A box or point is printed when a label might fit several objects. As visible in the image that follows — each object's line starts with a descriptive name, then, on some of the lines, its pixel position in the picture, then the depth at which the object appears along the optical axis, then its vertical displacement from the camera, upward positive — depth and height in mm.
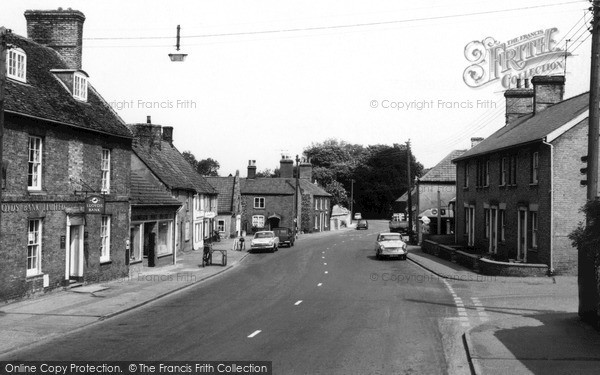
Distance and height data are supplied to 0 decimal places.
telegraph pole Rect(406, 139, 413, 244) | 53950 -174
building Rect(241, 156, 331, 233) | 73000 -523
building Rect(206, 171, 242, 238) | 63688 -974
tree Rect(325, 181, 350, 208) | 105250 +1093
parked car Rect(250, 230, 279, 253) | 45344 -3470
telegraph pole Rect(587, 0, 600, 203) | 15898 +2538
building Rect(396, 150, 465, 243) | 53750 +707
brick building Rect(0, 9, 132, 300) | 19188 +944
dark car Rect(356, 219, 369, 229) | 89750 -4051
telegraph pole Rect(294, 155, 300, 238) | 66875 -359
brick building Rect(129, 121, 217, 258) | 38812 +1173
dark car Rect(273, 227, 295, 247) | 52003 -3335
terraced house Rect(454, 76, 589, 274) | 26203 +1040
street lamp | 17938 +4272
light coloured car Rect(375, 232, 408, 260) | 37531 -3136
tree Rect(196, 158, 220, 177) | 141738 +7418
